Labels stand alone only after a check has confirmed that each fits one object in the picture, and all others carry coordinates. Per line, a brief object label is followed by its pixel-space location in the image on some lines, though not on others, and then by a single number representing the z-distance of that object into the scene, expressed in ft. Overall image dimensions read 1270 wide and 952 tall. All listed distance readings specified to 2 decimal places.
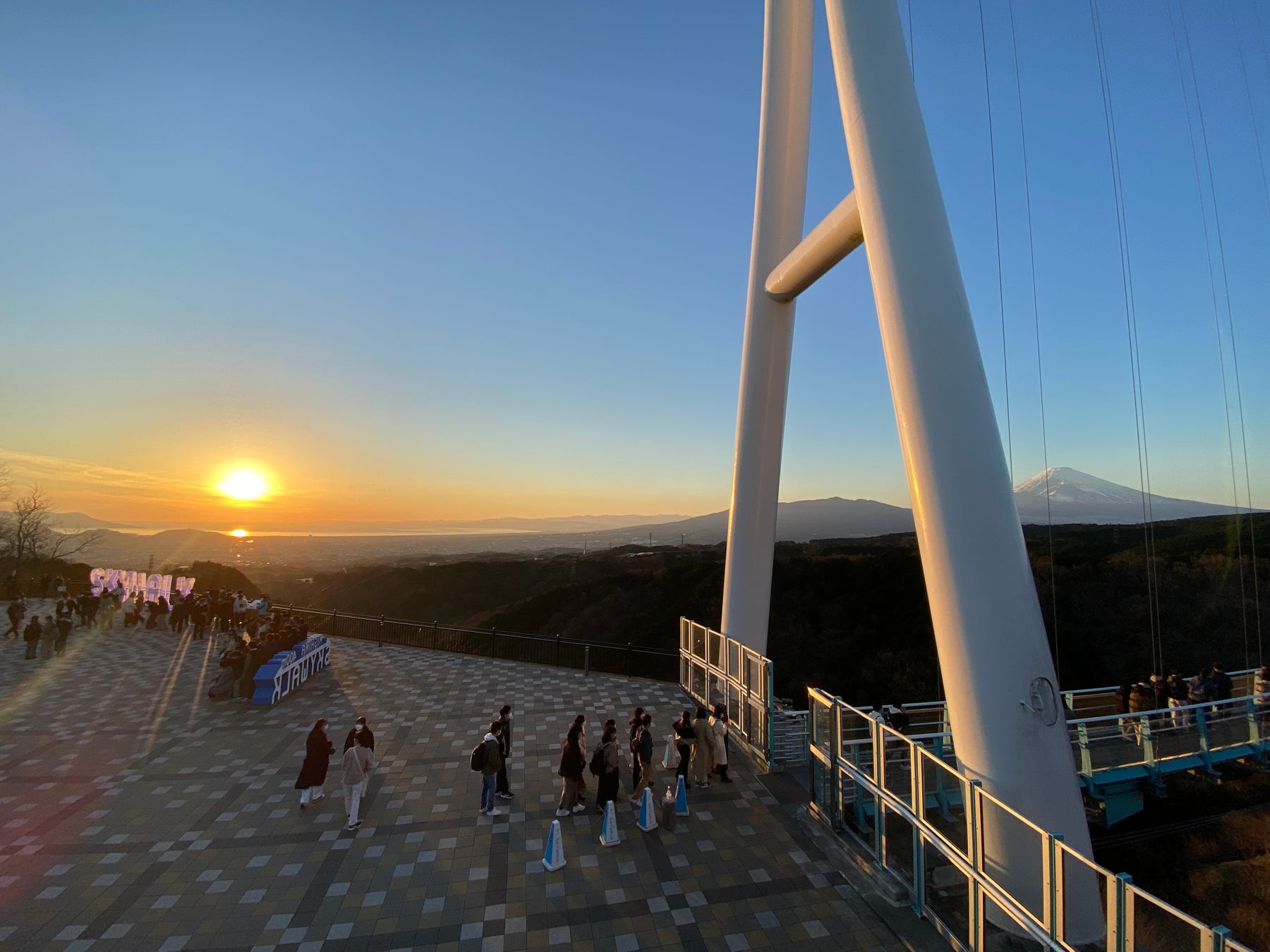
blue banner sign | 42.01
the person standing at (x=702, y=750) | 29.58
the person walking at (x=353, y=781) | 25.45
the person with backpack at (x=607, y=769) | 26.32
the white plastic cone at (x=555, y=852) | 22.38
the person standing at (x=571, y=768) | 26.17
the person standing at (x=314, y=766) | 26.99
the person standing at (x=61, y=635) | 55.98
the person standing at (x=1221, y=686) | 41.07
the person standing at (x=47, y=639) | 54.90
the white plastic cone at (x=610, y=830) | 24.13
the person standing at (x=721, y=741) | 30.22
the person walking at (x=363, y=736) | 26.52
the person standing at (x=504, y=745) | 27.71
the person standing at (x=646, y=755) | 27.58
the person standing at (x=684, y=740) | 28.99
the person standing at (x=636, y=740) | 28.22
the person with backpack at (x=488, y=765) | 25.86
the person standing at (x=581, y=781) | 26.66
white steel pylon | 18.92
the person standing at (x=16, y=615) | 63.21
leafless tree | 113.70
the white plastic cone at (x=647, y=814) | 25.24
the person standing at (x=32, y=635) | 53.52
